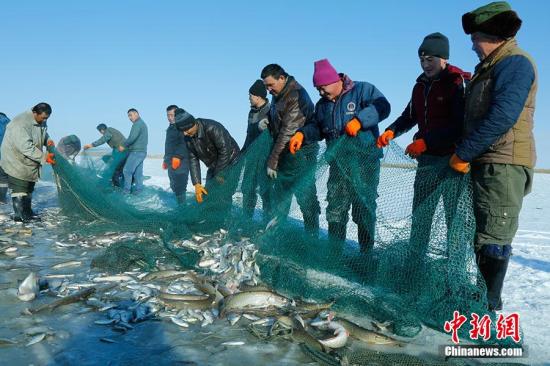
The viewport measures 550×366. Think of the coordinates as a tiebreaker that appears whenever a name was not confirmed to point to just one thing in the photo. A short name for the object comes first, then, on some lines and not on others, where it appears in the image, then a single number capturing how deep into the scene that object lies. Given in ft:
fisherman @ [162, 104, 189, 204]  33.60
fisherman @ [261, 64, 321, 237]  16.78
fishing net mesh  12.53
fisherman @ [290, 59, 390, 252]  15.15
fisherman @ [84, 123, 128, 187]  39.40
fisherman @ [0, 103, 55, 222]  27.71
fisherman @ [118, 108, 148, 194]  40.47
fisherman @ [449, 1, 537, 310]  11.37
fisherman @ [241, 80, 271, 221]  19.29
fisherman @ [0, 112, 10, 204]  35.63
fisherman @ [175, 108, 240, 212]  22.82
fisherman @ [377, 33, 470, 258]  13.41
